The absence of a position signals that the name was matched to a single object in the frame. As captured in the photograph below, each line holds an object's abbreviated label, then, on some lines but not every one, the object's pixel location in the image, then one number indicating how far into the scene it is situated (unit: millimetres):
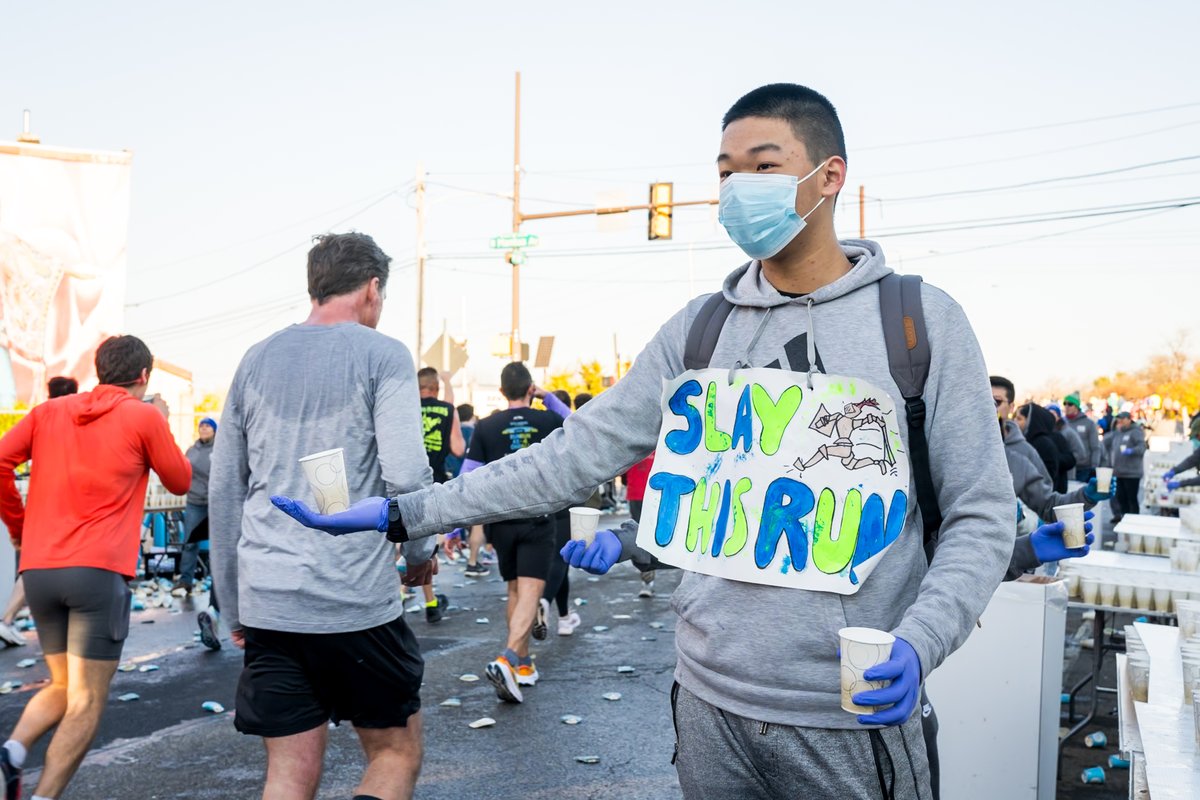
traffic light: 21219
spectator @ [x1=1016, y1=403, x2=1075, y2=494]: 12852
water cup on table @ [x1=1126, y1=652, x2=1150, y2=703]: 3789
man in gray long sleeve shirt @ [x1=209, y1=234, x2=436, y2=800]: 3543
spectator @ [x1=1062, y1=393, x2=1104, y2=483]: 20016
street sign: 24469
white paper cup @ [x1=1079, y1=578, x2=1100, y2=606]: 5941
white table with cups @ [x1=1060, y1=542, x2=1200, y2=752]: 5930
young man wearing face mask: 2082
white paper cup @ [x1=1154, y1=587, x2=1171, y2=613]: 5957
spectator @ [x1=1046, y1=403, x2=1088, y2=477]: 17773
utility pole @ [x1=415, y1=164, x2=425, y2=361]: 28797
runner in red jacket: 4660
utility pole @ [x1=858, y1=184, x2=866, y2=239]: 43500
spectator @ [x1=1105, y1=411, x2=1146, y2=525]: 18797
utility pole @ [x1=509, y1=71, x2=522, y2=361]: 25375
